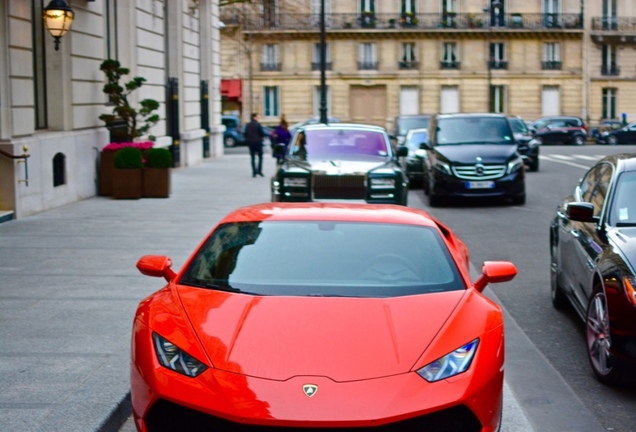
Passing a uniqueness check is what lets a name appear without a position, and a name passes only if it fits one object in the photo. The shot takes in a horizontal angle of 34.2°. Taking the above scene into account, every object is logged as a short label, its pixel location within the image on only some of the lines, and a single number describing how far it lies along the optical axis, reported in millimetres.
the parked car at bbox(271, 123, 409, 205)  16094
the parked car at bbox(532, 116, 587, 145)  57219
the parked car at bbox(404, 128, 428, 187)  25089
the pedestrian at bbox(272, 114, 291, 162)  34312
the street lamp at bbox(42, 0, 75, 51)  16906
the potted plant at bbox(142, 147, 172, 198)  20516
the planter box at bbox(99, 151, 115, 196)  20781
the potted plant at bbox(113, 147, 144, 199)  20172
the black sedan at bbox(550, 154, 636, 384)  6676
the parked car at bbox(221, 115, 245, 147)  56844
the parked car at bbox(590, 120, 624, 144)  59781
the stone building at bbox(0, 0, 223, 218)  15984
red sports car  4570
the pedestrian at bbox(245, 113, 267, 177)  28500
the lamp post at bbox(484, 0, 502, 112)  65375
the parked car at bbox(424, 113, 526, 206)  20391
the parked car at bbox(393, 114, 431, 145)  31666
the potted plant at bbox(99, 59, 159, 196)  20828
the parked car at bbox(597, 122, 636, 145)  58031
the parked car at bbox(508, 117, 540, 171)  31281
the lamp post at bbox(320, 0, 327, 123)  31125
